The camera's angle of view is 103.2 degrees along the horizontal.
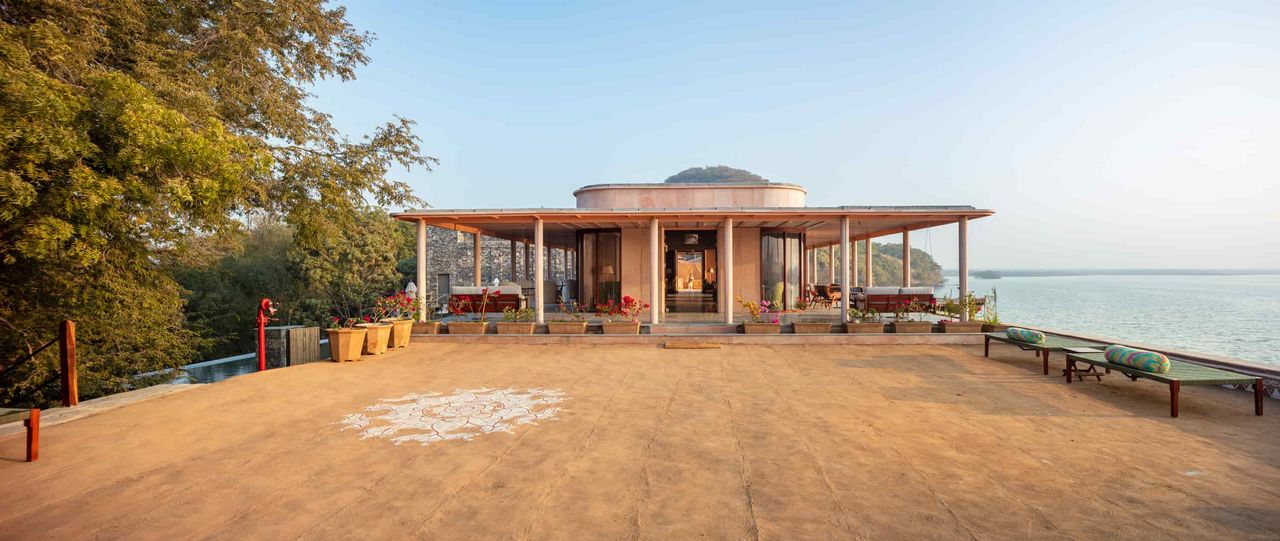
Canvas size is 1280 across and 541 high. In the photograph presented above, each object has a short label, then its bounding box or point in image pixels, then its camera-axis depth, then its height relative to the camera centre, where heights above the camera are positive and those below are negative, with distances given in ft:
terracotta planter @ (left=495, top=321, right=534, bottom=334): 36.70 -3.94
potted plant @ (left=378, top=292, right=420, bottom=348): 33.35 -2.89
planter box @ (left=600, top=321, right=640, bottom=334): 36.09 -3.90
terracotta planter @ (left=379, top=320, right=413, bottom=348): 33.09 -3.87
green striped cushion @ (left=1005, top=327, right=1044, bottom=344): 25.86 -3.50
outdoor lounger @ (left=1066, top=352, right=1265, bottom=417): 17.01 -3.79
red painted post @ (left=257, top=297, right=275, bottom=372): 26.78 -3.29
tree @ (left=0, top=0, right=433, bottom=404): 15.30 +4.54
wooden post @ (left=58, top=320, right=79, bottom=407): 16.78 -2.89
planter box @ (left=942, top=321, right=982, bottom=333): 35.01 -3.96
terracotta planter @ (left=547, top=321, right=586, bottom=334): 36.19 -3.89
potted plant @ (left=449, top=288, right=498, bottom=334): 36.70 -3.25
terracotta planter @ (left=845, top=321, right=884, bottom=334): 35.24 -3.94
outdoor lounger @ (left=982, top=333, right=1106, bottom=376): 24.23 -3.86
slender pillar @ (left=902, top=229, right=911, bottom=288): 48.37 +1.13
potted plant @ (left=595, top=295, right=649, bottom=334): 36.11 -3.31
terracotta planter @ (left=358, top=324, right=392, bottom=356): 30.27 -3.91
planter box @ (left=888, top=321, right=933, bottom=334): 35.32 -3.97
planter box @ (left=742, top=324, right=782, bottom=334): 36.01 -4.03
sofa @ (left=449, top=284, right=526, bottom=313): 41.16 -2.11
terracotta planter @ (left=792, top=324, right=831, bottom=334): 35.29 -3.99
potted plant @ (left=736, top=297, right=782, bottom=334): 35.99 -3.79
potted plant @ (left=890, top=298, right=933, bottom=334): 35.32 -3.89
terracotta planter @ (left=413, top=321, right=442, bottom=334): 36.86 -3.94
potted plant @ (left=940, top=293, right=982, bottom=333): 35.06 -3.26
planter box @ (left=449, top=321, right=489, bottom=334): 36.70 -3.92
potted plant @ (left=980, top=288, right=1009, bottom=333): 34.68 -3.54
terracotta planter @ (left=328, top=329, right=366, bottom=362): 27.99 -3.86
